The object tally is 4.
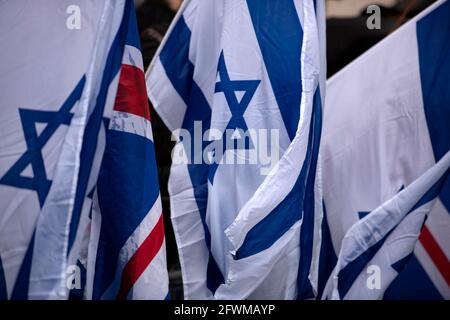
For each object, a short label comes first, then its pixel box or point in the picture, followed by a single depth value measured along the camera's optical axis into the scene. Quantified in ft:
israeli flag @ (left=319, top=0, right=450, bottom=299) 29.07
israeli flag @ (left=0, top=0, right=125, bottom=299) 21.65
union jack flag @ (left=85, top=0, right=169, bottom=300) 25.43
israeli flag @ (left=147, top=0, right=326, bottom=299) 24.79
